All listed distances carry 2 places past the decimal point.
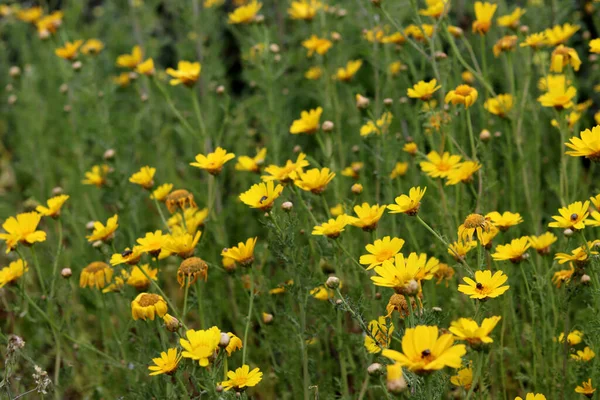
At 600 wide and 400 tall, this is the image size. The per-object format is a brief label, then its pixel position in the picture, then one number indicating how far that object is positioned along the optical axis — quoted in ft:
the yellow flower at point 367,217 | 6.09
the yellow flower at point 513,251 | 6.05
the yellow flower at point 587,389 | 5.85
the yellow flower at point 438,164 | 7.23
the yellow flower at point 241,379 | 5.36
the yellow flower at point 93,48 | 11.02
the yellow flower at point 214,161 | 7.20
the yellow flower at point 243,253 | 6.40
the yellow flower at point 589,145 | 5.87
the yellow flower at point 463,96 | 7.00
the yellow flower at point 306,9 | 11.33
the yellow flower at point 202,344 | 5.15
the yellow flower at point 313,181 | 6.62
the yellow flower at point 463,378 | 5.85
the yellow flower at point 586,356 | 6.41
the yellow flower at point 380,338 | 5.34
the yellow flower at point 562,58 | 7.48
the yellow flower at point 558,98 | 7.20
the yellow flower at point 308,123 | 8.09
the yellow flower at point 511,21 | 8.75
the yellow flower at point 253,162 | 7.80
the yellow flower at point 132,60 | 11.23
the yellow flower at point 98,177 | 9.18
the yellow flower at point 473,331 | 4.68
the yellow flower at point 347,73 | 9.55
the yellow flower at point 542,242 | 6.44
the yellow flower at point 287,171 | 6.66
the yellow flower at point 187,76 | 8.43
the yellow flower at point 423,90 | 7.37
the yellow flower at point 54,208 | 7.70
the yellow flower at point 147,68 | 9.76
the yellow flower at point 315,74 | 11.34
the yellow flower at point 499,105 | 8.38
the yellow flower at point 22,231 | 7.18
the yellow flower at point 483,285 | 5.14
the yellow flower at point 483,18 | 8.25
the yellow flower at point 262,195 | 6.32
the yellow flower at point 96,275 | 7.62
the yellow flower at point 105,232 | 7.27
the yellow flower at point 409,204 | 5.86
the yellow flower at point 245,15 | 10.54
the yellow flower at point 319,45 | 9.87
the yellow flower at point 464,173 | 6.91
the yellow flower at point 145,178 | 7.74
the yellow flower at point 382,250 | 5.69
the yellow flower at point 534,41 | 7.75
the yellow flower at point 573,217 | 5.69
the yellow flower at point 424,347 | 4.32
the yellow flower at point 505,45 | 8.17
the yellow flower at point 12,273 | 7.16
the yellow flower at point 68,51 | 11.00
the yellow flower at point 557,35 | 8.35
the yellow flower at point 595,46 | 6.79
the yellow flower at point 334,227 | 5.91
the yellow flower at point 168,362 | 5.49
